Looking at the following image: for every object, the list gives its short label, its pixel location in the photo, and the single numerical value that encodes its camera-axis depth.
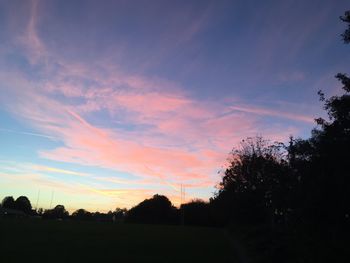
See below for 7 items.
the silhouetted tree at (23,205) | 194.25
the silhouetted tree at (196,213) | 124.31
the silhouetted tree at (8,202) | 192.75
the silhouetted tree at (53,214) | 175.55
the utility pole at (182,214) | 125.81
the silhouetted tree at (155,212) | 137.88
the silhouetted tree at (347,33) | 24.67
